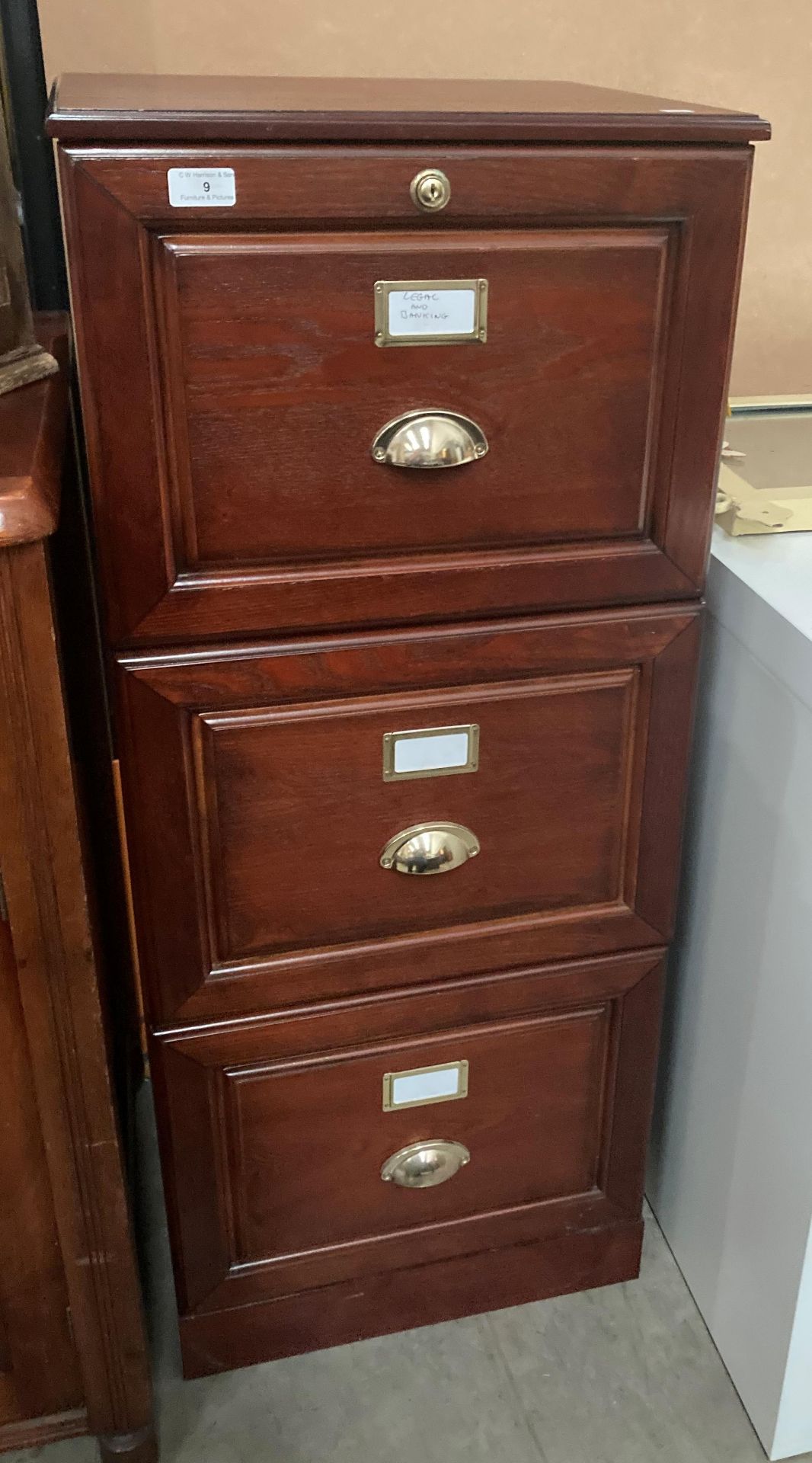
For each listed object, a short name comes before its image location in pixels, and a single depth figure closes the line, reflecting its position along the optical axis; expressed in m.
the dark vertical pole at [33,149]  1.05
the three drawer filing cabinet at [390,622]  0.76
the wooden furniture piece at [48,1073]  0.76
